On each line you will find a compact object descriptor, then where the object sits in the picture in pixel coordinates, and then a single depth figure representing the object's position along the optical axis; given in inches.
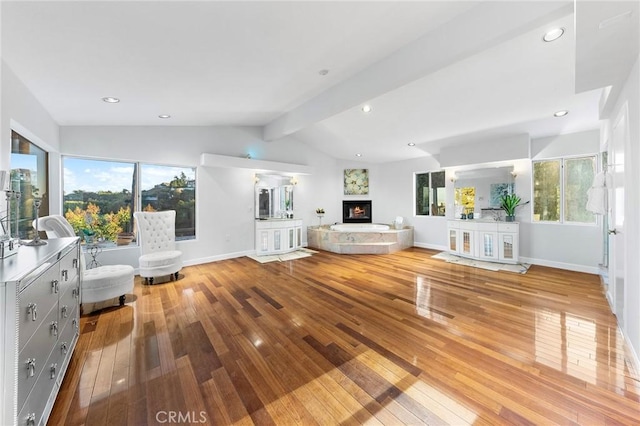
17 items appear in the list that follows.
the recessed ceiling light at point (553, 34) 90.7
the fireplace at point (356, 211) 332.8
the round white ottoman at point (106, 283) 120.0
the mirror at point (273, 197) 256.2
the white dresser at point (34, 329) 46.0
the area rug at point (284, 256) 229.6
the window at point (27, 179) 108.8
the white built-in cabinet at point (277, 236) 246.8
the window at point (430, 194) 275.7
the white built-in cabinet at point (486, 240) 205.5
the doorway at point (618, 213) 97.7
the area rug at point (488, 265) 191.8
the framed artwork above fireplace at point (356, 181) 332.5
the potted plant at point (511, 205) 213.2
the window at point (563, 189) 190.4
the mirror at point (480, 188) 223.0
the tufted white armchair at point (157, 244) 162.1
